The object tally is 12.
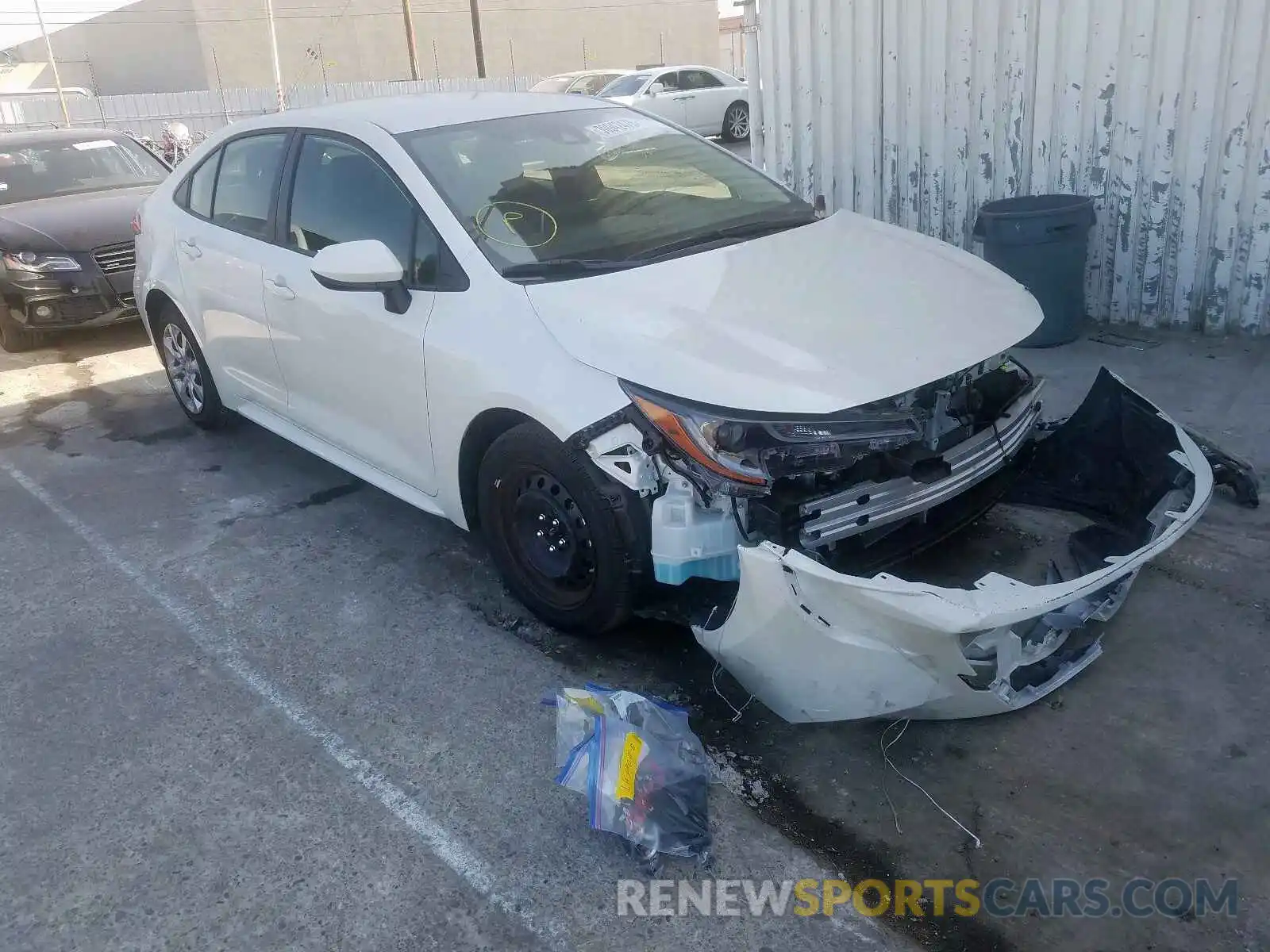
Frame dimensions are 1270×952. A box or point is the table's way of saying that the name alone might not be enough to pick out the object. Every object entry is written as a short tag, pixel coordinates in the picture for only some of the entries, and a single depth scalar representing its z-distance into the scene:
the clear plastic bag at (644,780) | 2.83
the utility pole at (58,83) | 26.75
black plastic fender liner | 3.65
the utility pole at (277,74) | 24.78
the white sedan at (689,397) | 3.03
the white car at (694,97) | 19.19
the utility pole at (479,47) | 32.81
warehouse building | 44.00
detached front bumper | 2.71
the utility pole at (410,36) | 33.03
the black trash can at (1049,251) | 6.30
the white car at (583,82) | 20.08
